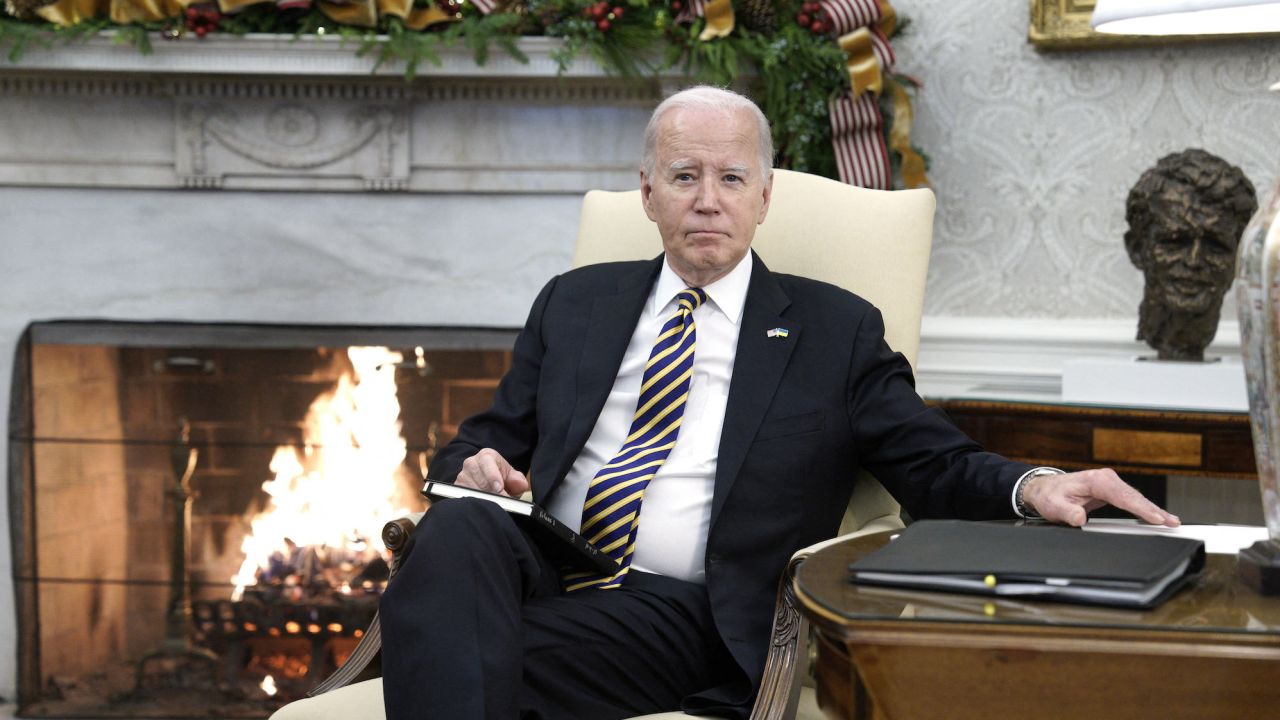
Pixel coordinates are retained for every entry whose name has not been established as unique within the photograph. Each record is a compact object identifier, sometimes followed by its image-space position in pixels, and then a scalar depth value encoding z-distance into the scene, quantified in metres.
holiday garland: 2.91
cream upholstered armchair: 2.04
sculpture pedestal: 2.51
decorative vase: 1.15
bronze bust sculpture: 2.50
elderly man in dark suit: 1.52
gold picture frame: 2.96
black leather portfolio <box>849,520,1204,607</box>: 1.15
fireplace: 3.45
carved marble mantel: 3.22
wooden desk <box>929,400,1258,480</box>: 2.42
